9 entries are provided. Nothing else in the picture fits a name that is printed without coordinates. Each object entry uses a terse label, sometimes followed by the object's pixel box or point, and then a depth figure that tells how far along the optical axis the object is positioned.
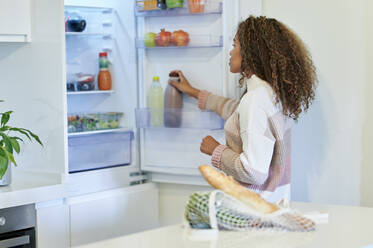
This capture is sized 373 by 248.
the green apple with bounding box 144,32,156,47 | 2.98
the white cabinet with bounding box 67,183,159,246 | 2.80
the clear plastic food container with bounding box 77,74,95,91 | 3.05
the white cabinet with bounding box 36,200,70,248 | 2.62
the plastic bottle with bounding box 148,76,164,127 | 3.02
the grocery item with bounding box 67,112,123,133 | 2.96
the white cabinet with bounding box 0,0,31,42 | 2.69
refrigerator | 2.87
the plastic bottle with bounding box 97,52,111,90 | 3.10
